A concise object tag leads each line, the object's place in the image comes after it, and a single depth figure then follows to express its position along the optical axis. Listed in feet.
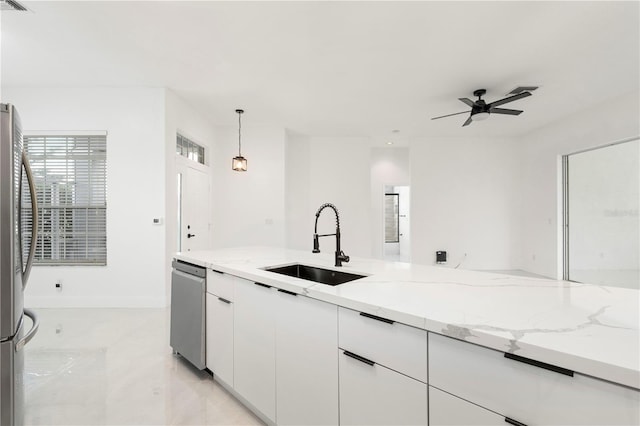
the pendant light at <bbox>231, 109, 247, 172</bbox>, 14.30
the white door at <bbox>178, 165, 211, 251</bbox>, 13.94
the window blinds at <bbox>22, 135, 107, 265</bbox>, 12.16
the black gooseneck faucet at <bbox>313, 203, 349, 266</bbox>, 5.91
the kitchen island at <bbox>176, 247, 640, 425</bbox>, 2.28
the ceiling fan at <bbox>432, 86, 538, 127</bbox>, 11.84
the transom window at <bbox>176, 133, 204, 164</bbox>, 14.11
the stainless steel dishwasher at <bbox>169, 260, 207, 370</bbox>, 6.56
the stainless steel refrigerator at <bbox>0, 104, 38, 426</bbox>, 3.86
